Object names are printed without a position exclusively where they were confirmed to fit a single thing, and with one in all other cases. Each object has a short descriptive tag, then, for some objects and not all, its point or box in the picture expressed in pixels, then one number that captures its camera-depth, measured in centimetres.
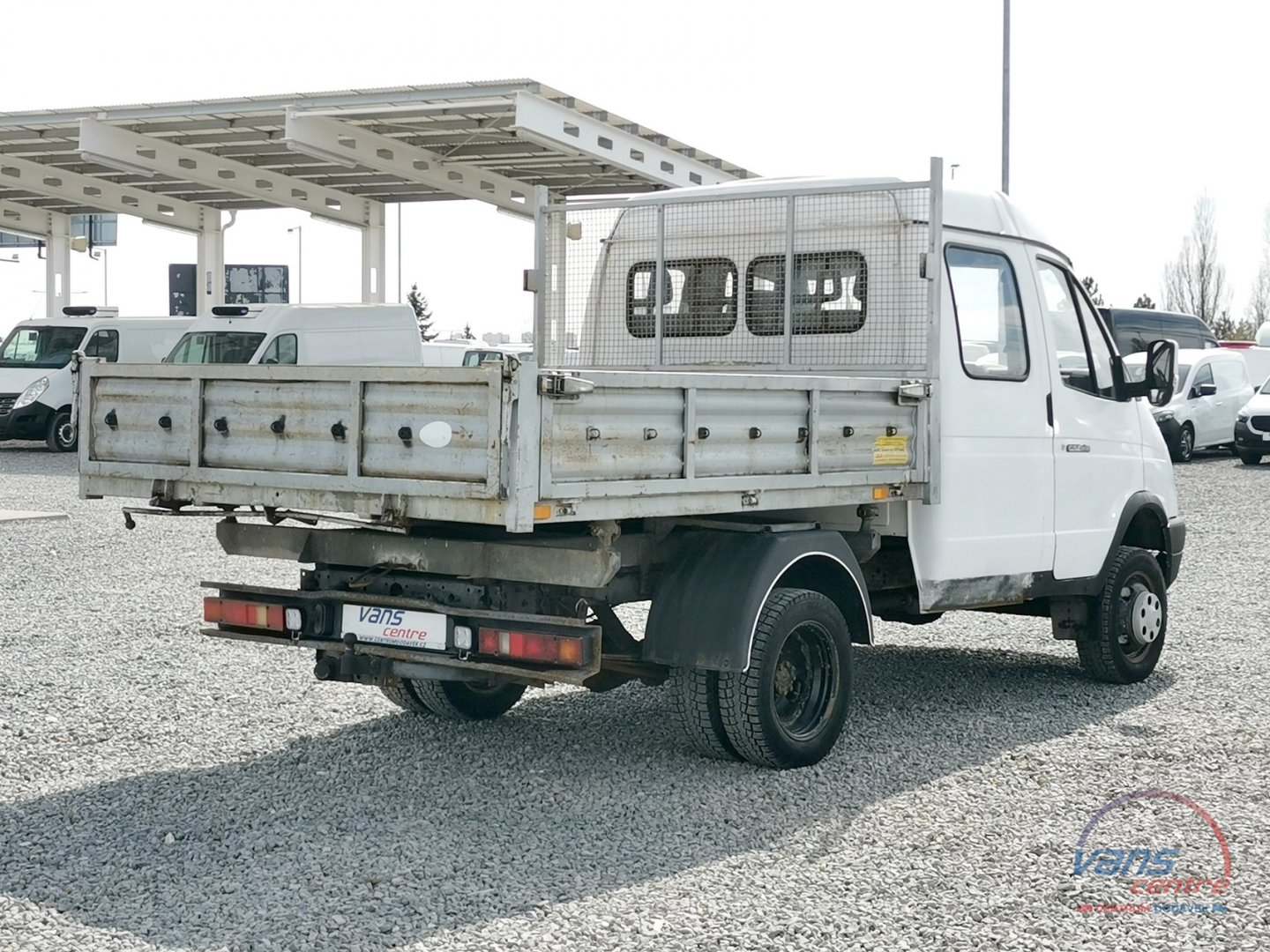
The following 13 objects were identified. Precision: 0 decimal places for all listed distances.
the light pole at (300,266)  7075
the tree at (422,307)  9362
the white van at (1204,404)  2738
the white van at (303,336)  2341
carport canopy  2412
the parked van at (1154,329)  3541
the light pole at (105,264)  6592
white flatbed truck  545
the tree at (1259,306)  6047
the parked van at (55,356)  2659
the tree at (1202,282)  5909
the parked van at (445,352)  2869
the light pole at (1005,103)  2536
